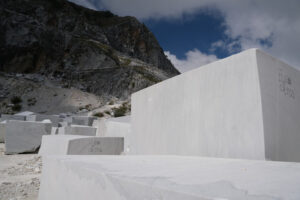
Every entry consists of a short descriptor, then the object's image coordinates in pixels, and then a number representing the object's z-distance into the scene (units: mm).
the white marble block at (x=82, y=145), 4704
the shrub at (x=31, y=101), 22875
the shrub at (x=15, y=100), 22422
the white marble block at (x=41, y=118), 11709
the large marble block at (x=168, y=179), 876
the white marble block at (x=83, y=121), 13000
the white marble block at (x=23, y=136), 6972
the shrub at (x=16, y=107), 21703
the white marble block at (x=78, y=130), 7529
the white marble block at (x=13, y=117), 12133
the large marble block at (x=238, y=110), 2230
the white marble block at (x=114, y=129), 6602
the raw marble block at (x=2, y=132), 9870
